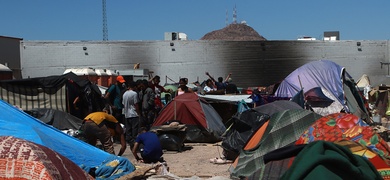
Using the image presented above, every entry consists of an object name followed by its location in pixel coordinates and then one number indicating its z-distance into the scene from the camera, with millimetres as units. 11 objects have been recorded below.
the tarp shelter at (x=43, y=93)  14508
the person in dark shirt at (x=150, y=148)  9391
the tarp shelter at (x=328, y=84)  16641
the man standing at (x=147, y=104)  14000
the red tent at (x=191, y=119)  14117
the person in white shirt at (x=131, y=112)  13203
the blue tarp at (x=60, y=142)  7757
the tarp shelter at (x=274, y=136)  8086
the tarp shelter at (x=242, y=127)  10844
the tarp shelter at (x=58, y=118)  13572
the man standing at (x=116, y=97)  14547
